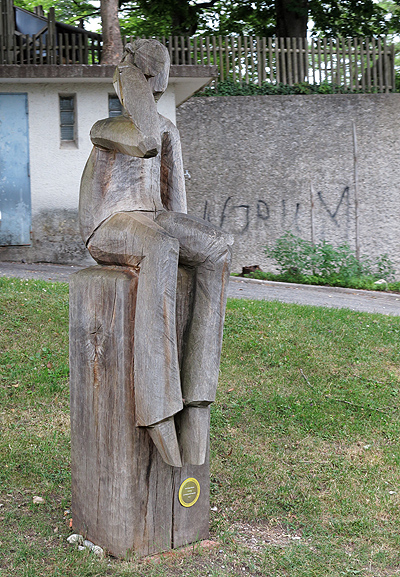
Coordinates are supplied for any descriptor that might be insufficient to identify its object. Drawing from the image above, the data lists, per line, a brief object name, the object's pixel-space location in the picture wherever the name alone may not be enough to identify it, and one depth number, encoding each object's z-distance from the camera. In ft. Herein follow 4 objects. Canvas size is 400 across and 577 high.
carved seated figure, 9.21
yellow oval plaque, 10.34
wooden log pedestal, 9.66
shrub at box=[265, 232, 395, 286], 37.32
